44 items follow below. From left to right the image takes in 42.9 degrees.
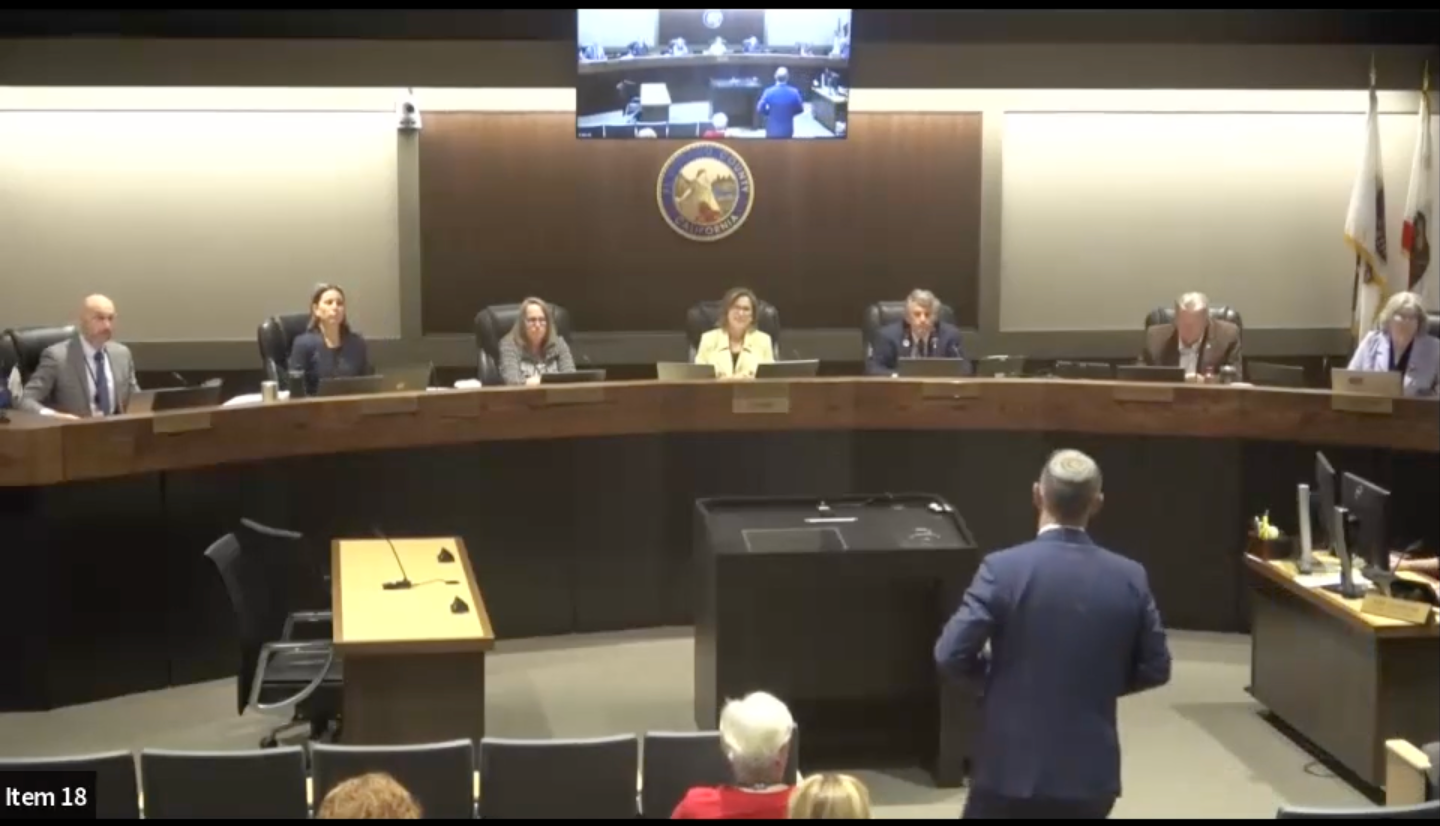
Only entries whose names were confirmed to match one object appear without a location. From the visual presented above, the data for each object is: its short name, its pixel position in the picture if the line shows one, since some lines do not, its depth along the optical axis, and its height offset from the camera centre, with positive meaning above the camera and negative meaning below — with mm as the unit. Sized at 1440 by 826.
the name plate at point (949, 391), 8078 -491
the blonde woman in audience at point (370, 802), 3555 -1029
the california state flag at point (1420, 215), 10656 +405
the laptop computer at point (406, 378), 7887 -452
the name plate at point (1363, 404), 7660 -502
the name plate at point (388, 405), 7688 -553
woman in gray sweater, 8656 -357
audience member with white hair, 4043 -1087
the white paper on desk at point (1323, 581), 6547 -1069
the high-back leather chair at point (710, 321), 9281 -224
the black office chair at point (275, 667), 6035 -1344
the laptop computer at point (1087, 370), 8336 -405
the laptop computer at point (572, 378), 8125 -454
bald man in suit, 7965 -460
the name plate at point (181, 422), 7168 -595
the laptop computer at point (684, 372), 8141 -423
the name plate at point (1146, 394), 8031 -492
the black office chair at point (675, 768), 4699 -1260
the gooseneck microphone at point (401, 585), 6133 -1043
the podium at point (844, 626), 6207 -1213
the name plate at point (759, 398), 7988 -524
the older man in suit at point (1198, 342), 8680 -285
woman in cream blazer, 8789 -318
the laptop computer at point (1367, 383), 7688 -416
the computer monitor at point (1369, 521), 6320 -826
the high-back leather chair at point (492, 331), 8781 -275
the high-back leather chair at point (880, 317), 9383 -196
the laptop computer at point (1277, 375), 8164 -412
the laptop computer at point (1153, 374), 8141 -408
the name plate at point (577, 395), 7953 -519
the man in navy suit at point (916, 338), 9039 -293
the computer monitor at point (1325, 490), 6555 -743
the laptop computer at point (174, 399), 7305 -518
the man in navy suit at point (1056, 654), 4320 -883
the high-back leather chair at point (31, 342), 8391 -332
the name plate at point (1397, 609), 6027 -1078
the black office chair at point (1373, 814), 3919 -1156
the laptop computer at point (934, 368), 8297 -404
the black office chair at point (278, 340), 8727 -324
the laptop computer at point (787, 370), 8180 -412
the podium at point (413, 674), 5527 -1216
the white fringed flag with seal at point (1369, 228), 10617 +324
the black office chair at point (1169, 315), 9164 -164
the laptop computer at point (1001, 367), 8453 -402
